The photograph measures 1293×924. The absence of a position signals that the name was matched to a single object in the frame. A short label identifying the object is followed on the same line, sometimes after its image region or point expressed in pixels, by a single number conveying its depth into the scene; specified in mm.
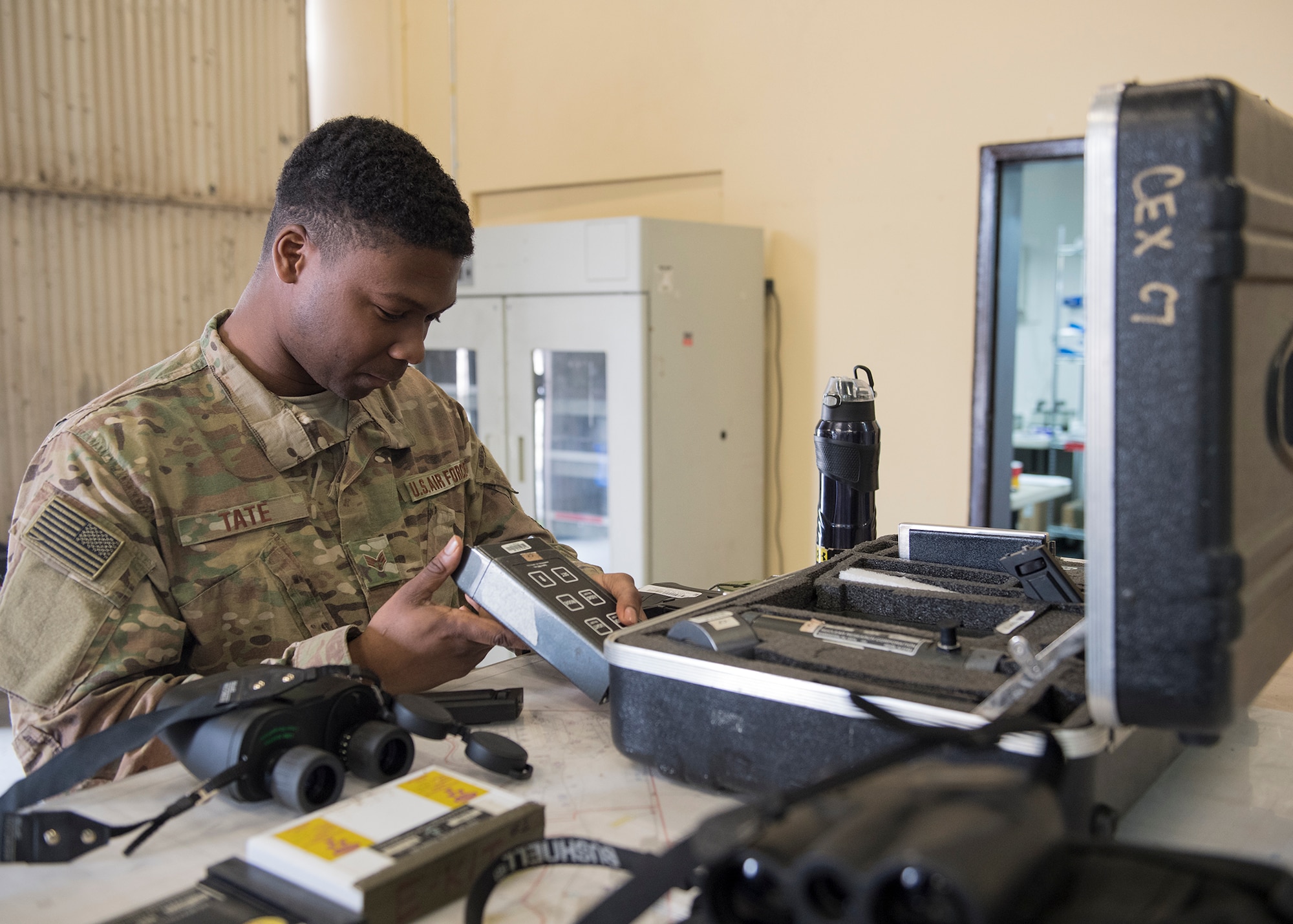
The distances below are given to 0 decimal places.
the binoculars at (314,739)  812
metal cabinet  3211
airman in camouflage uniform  1072
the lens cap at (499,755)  867
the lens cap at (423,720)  877
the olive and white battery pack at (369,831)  638
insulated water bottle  1362
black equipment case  556
